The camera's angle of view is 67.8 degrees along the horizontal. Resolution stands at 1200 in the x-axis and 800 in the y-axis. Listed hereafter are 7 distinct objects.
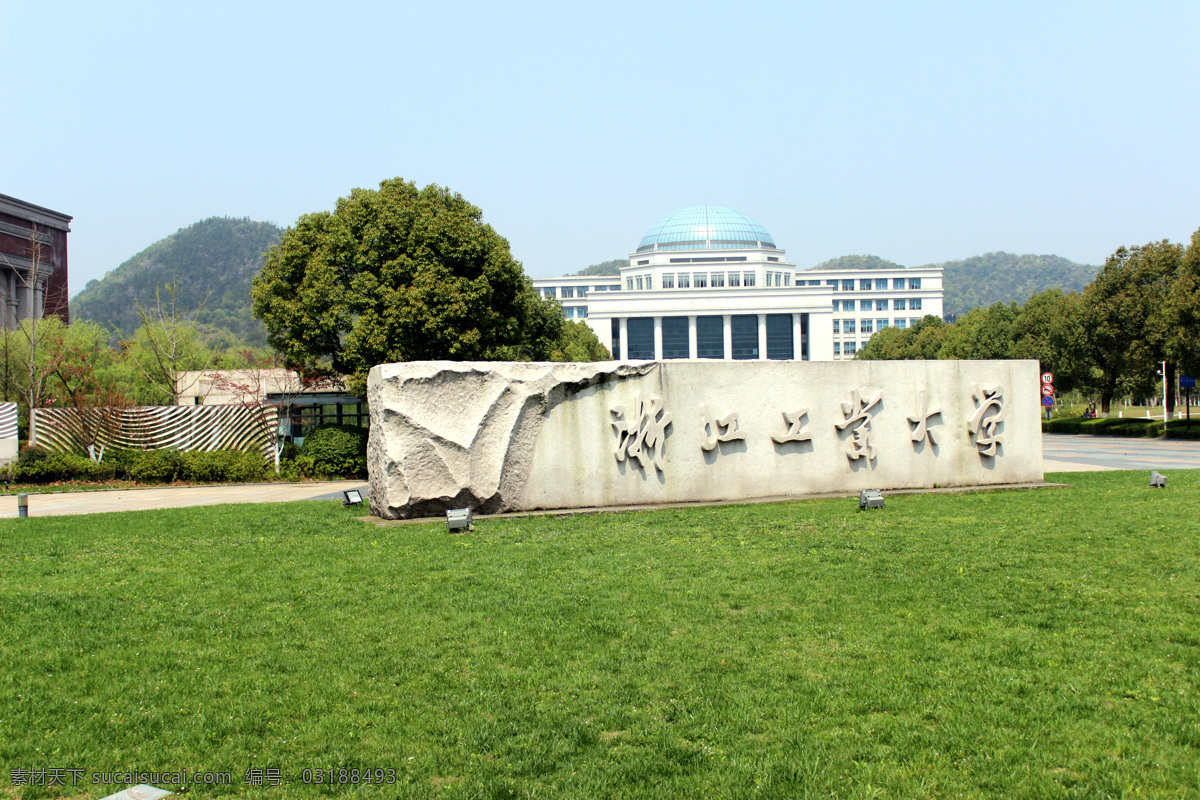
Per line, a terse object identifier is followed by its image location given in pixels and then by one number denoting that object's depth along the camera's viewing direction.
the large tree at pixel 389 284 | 20.62
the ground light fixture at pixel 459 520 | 10.69
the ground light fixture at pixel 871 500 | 11.82
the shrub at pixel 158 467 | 21.28
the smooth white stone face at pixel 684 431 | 11.88
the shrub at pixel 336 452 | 20.89
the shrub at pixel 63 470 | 21.55
